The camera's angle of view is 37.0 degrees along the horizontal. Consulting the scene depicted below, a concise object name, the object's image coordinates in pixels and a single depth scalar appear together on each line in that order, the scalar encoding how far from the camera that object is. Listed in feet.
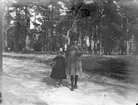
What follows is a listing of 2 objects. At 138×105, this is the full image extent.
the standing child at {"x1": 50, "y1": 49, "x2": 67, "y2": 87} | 21.48
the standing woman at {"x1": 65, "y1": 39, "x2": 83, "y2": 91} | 21.16
